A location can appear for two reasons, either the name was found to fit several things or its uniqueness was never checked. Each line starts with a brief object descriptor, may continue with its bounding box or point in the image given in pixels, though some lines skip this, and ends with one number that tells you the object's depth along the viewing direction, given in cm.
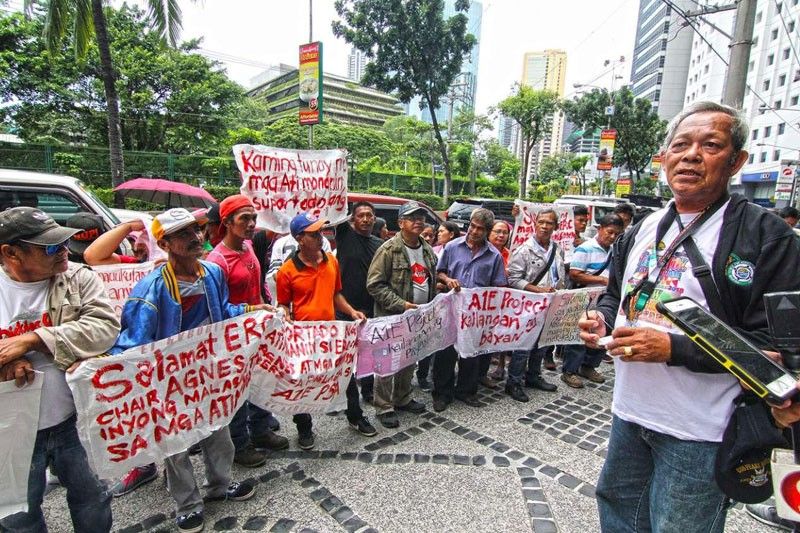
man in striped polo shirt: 489
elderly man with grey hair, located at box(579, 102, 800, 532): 145
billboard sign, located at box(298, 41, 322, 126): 1288
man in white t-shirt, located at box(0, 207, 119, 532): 190
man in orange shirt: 341
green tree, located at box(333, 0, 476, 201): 2162
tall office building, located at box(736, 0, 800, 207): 3941
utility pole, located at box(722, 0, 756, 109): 798
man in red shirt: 323
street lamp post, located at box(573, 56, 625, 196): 2791
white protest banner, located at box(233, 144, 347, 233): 392
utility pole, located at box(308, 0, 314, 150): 1631
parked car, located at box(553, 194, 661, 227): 1703
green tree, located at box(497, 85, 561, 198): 3519
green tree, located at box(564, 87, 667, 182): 3400
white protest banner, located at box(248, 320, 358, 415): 320
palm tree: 1102
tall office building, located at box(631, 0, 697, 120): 7044
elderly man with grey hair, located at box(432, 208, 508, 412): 443
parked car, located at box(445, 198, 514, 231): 1373
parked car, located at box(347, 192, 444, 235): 988
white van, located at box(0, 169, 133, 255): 448
